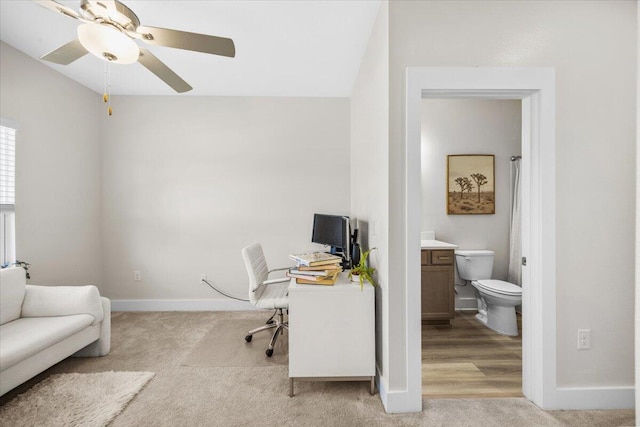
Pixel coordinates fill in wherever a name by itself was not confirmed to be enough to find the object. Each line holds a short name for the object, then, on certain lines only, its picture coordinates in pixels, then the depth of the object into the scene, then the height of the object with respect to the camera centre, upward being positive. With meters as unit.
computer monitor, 2.82 -0.21
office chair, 2.68 -0.76
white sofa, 1.99 -0.85
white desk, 2.06 -0.82
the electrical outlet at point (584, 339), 1.92 -0.80
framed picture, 3.62 +0.33
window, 2.66 +0.17
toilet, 2.94 -0.77
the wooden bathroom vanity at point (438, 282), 3.17 -0.73
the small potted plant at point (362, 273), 2.17 -0.45
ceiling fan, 1.49 +0.95
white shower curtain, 3.44 -0.23
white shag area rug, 1.82 -1.23
